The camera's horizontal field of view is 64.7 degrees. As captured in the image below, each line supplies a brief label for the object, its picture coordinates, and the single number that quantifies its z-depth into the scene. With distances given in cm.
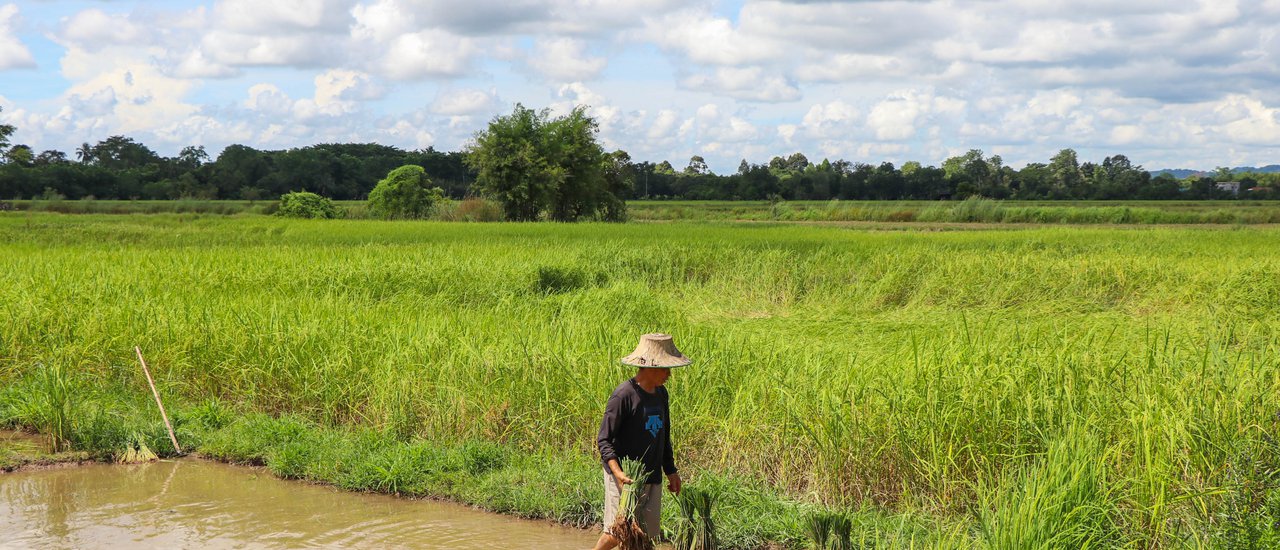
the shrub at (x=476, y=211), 3981
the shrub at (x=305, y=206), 4275
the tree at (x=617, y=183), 4219
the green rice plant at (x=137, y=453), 734
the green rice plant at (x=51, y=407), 759
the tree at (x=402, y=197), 4446
